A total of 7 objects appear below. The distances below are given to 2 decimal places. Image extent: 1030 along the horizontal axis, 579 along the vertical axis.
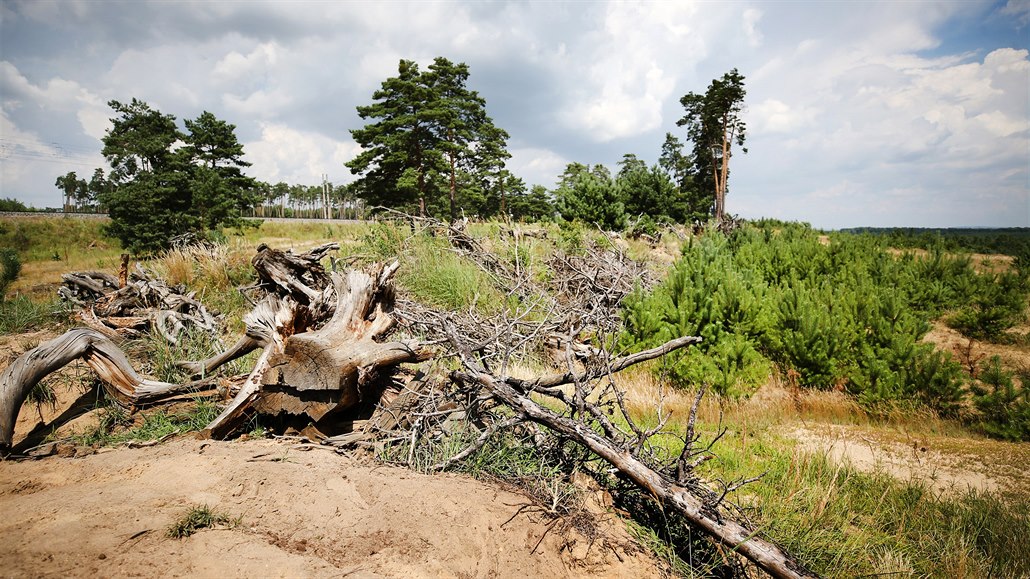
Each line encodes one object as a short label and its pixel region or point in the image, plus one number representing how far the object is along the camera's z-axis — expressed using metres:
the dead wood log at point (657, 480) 2.08
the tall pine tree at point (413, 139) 25.11
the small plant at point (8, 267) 10.33
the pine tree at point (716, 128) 27.28
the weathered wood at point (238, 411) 3.17
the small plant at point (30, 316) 6.09
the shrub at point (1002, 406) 5.03
